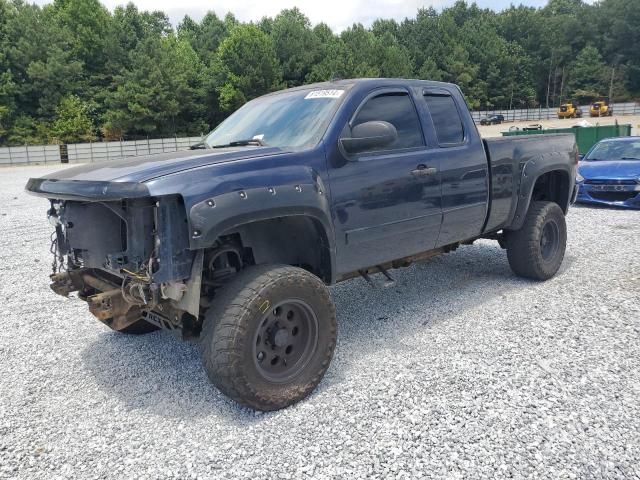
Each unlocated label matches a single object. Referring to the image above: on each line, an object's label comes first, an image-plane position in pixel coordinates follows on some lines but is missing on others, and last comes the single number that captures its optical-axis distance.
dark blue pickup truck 2.91
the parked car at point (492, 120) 63.81
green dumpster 20.83
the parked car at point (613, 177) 10.02
